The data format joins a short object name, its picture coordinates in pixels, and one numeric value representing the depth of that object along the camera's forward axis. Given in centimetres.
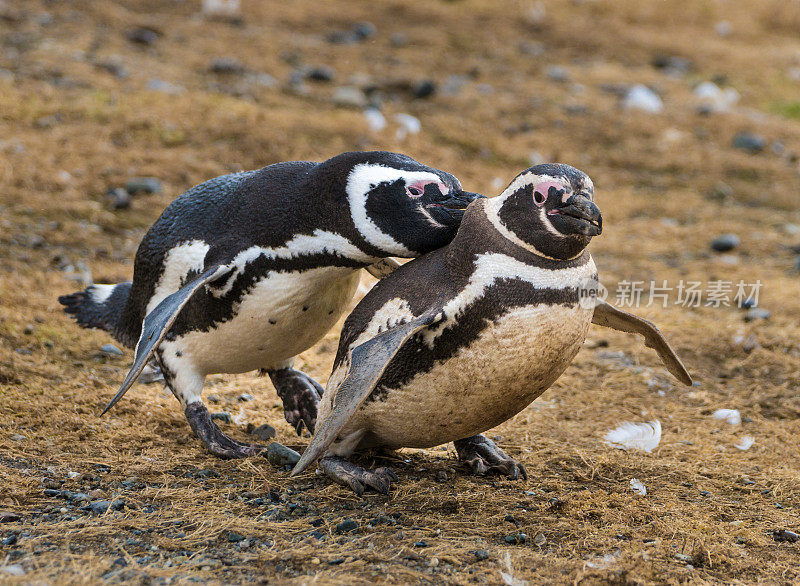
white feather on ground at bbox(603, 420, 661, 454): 766
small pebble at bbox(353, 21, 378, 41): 2169
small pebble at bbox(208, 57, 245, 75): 1803
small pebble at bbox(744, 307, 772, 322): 1077
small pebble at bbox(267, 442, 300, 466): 686
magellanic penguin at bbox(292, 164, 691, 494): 560
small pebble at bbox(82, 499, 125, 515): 580
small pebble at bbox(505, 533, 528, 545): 551
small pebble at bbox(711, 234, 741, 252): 1342
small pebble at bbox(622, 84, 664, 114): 1944
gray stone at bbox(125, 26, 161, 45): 1875
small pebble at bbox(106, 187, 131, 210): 1280
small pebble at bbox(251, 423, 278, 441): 766
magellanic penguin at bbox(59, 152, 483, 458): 635
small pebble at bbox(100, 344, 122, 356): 925
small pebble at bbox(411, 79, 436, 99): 1825
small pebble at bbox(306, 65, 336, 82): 1841
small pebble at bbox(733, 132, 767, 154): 1808
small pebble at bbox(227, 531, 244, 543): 538
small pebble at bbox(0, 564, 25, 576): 468
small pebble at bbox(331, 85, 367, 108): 1734
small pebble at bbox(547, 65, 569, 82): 2091
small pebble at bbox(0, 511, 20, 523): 555
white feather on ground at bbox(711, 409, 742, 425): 833
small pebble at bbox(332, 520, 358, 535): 559
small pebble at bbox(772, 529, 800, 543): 582
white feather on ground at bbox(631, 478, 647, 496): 651
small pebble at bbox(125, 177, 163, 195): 1318
